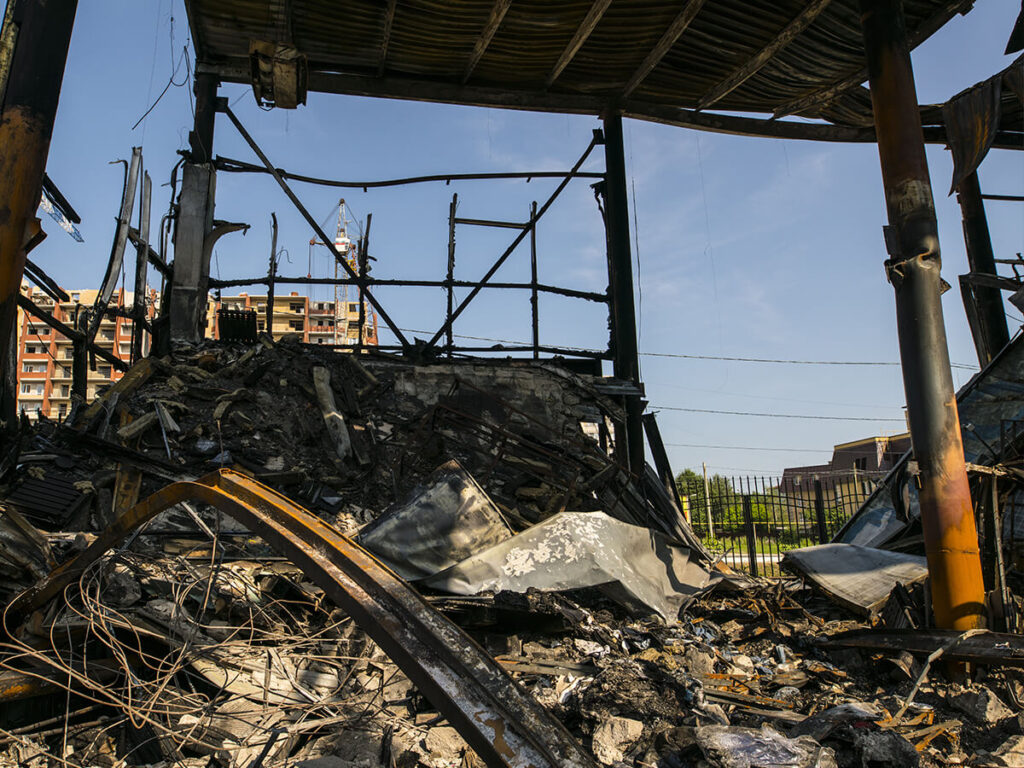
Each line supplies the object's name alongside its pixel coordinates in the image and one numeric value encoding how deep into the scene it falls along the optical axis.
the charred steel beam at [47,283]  7.01
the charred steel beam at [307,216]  8.93
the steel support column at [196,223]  8.69
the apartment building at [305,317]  95.31
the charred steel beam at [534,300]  9.80
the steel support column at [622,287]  9.54
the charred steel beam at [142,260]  8.33
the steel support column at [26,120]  4.21
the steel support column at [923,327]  5.14
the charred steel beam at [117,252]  7.63
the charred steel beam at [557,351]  9.70
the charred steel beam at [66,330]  6.50
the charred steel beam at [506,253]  9.45
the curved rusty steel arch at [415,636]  1.75
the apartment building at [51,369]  93.25
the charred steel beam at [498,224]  10.09
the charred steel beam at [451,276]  9.53
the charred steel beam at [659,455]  10.29
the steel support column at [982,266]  10.54
